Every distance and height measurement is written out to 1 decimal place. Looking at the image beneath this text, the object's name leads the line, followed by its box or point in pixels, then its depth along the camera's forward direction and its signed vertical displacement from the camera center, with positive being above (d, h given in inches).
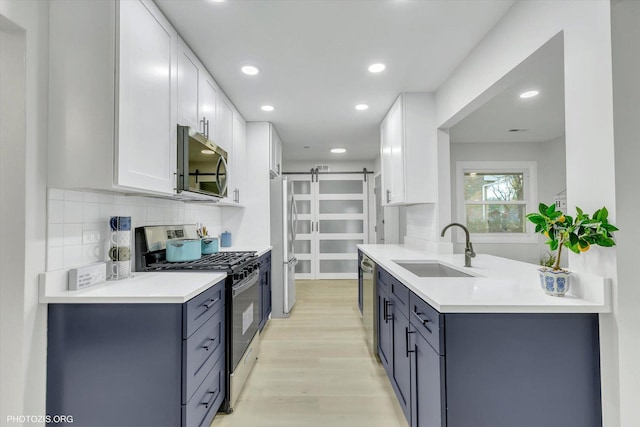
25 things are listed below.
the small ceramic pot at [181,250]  89.3 -8.6
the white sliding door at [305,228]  247.9 -6.6
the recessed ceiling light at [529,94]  115.5 +46.8
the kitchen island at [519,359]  48.6 -22.4
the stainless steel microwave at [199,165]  79.4 +15.8
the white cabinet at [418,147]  118.9 +27.5
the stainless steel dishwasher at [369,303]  107.0 -31.1
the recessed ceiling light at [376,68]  97.6 +48.2
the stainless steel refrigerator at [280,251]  150.3 -15.2
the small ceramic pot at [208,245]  113.0 -9.2
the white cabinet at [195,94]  82.2 +37.2
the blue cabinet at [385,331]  85.7 -33.5
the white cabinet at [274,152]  157.1 +36.7
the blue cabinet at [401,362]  67.2 -33.6
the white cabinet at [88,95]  56.2 +23.0
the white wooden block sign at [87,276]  58.2 -10.6
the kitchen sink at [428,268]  94.6 -16.0
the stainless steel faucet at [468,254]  86.4 -9.9
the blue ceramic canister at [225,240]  146.3 -9.2
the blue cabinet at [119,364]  55.2 -25.4
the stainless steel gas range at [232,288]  78.2 -18.8
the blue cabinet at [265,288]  127.6 -29.7
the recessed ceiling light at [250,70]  99.4 +48.9
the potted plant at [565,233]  45.8 -2.5
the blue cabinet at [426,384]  49.2 -29.1
